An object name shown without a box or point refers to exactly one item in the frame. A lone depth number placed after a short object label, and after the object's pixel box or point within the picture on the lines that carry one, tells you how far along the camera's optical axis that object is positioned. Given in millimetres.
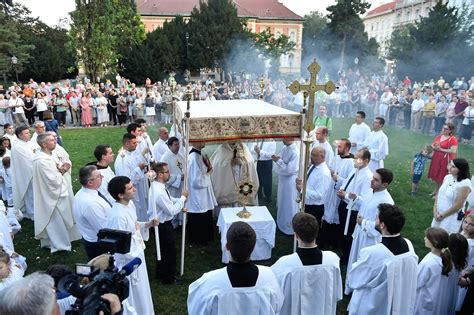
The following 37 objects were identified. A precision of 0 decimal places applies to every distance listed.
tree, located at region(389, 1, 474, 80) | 30875
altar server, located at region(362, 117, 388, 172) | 9945
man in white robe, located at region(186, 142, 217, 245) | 7445
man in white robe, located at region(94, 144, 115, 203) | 6656
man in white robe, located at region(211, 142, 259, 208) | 8023
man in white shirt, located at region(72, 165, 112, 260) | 5094
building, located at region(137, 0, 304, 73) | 60688
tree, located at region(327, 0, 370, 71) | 49125
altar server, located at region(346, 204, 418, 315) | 4082
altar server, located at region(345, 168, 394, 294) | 5418
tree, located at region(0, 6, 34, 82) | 31875
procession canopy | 6607
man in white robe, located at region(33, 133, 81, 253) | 7195
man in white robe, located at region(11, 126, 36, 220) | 8680
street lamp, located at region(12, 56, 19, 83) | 30219
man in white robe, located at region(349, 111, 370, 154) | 10953
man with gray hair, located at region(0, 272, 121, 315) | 2162
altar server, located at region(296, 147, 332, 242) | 6914
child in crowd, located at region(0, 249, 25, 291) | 3930
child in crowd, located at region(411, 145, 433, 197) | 10671
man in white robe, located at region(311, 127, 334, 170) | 8734
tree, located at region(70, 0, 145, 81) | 32125
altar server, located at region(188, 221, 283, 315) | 3365
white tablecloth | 6930
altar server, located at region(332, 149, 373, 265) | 6340
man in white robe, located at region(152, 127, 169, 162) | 9281
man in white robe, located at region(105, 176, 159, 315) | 4703
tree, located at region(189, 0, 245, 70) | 44656
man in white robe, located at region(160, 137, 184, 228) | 8086
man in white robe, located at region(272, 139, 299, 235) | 8297
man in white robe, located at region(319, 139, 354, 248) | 7410
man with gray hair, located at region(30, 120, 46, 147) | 8821
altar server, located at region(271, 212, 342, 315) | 3859
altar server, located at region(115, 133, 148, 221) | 7822
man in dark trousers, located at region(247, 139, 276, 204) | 9609
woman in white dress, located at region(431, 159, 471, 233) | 6246
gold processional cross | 5758
